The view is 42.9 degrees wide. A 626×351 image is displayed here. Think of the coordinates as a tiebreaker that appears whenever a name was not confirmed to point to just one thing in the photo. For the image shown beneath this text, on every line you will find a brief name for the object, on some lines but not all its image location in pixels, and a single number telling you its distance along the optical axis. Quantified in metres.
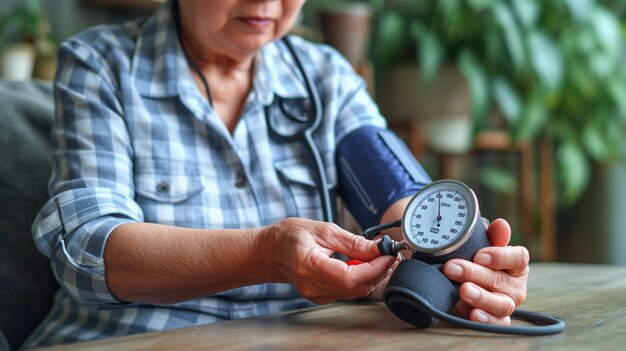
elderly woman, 0.93
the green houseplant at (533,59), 2.76
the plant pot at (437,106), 2.83
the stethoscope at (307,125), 1.18
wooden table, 0.73
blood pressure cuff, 1.16
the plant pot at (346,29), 2.61
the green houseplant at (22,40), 2.15
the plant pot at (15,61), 2.14
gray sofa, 1.19
